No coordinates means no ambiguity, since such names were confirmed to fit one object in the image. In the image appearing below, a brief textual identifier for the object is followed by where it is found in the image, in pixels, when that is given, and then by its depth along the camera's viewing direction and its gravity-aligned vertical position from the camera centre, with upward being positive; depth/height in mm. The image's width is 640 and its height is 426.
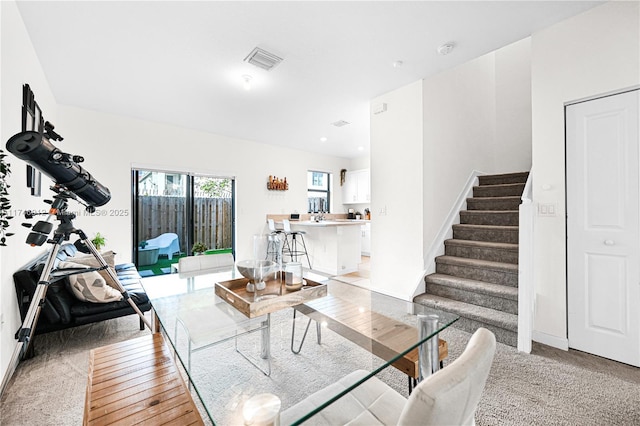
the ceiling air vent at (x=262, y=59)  2603 +1502
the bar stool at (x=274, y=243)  5453 -599
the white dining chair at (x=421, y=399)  610 -473
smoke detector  2557 +1533
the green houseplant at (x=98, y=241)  3656 -349
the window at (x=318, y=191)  6948 +556
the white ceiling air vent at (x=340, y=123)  4586 +1505
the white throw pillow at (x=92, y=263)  2482 -430
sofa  2038 -735
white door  2053 -129
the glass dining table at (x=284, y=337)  1108 -609
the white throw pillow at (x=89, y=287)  2254 -592
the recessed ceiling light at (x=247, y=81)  3056 +1498
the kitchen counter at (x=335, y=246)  4832 -605
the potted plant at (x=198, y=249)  4215 -535
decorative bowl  1785 -376
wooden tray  1585 -510
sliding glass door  4527 -45
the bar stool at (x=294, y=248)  5569 -729
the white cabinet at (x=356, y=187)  6883 +640
